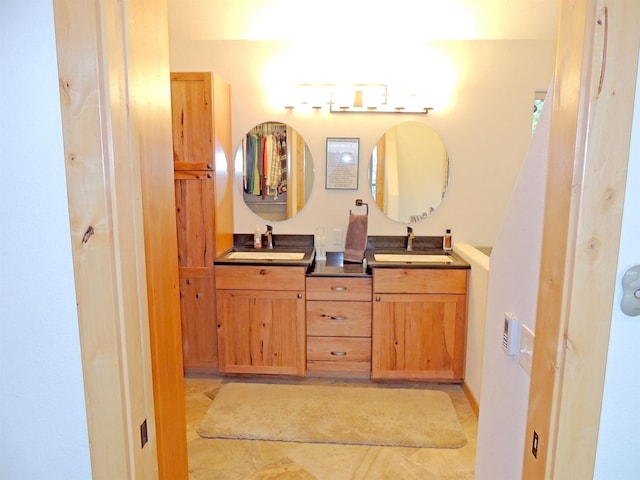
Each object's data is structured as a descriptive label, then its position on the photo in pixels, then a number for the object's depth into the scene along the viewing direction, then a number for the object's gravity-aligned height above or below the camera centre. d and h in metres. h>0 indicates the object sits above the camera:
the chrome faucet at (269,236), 3.44 -0.42
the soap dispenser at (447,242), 3.36 -0.45
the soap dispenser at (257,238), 3.44 -0.43
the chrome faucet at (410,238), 3.39 -0.42
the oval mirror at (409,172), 3.32 +0.09
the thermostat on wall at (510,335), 1.19 -0.42
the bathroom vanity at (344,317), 2.93 -0.92
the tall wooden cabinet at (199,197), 2.93 -0.10
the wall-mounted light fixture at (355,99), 3.24 +0.64
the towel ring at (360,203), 3.37 -0.15
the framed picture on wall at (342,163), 3.34 +0.16
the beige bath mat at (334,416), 2.50 -1.45
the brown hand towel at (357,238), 3.26 -0.41
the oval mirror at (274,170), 3.36 +0.10
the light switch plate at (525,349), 1.09 -0.42
